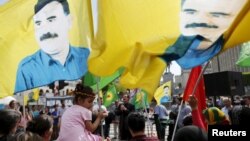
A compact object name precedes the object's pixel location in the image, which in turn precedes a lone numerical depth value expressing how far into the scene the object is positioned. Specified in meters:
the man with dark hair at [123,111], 12.38
